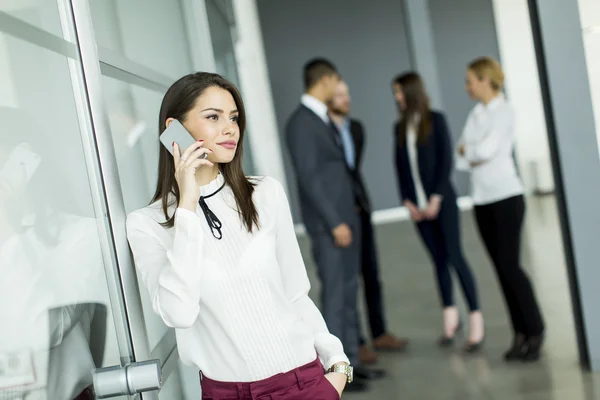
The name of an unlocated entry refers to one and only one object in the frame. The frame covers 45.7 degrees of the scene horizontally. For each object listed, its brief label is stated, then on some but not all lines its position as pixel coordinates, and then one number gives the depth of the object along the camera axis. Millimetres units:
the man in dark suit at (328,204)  4359
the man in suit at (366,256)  4949
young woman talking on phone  1634
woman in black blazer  4941
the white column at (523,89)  11703
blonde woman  4469
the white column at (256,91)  7991
